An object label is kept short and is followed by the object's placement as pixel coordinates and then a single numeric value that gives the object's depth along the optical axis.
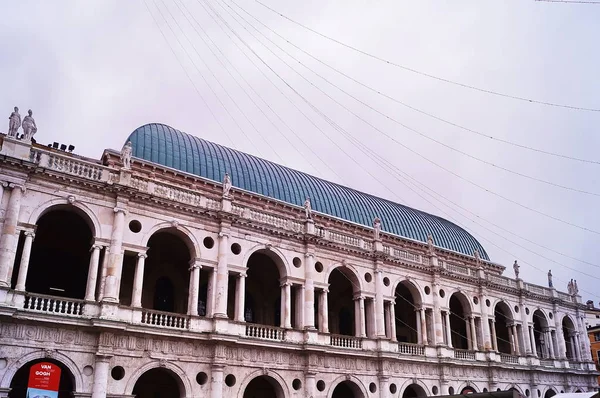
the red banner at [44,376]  22.95
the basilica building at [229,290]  25.03
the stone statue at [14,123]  25.73
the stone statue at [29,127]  26.06
